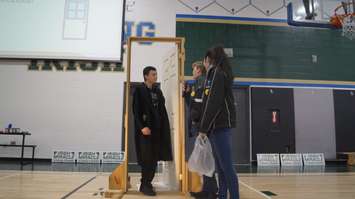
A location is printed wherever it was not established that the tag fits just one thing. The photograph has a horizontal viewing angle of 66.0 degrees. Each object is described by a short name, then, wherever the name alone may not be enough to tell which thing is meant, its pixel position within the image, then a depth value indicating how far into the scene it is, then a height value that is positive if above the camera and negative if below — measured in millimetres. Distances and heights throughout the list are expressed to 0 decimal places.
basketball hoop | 5801 +2282
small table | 5568 -476
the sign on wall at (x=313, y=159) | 6418 -770
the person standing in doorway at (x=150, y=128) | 2863 -41
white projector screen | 6242 +2161
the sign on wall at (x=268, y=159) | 6319 -772
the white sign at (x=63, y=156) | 6148 -742
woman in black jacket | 1936 +38
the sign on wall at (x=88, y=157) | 6184 -759
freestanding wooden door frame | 2859 -151
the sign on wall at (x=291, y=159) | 6340 -769
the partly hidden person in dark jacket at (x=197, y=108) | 2574 +158
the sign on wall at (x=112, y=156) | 6199 -747
